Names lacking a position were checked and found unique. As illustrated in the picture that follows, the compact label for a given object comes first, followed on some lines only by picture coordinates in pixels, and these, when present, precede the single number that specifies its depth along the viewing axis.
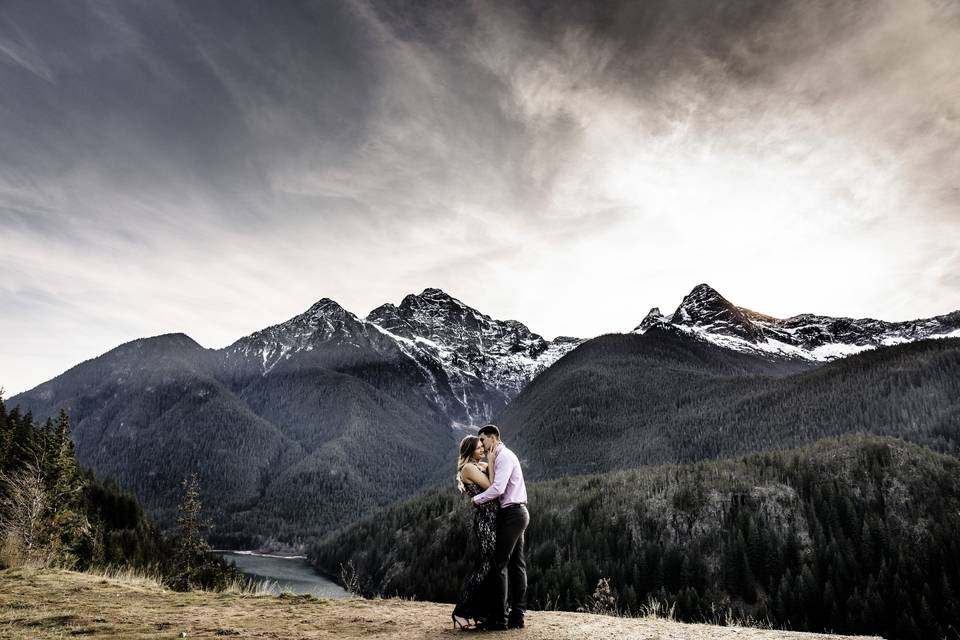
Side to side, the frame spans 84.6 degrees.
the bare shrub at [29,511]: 23.20
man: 9.34
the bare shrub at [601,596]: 16.87
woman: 9.38
